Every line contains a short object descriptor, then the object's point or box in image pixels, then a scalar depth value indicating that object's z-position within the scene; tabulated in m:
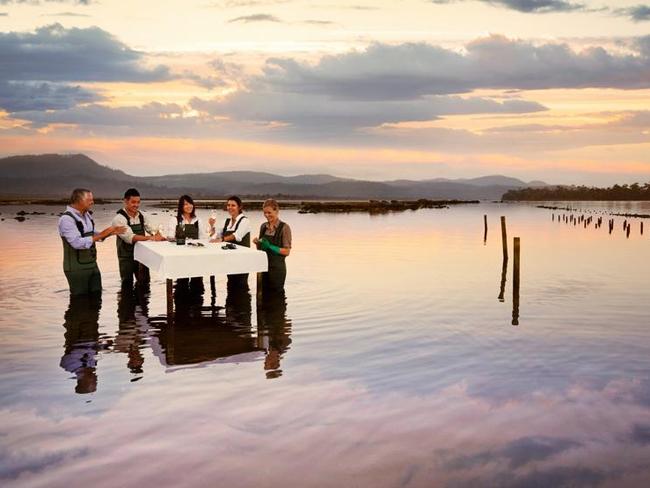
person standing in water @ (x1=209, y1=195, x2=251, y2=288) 14.44
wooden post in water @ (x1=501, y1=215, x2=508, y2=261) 28.67
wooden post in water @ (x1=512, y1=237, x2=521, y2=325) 14.42
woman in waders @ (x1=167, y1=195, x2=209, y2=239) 14.36
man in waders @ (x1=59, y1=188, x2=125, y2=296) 12.84
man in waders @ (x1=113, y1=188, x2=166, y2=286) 14.14
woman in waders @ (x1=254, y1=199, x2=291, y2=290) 13.45
